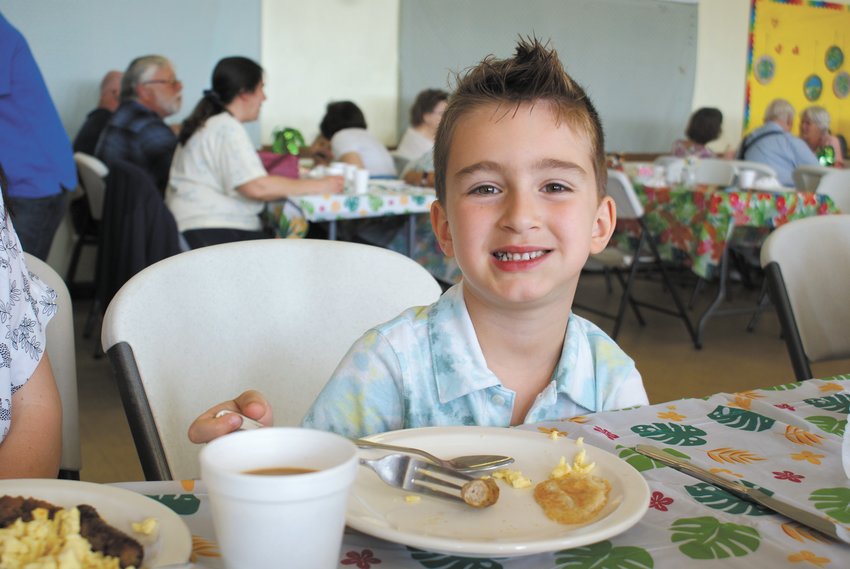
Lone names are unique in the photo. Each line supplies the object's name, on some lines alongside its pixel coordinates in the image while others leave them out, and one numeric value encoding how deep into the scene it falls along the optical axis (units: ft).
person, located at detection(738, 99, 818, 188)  17.87
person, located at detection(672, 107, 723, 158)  19.52
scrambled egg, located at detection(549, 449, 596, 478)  2.07
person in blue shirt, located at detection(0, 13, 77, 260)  8.32
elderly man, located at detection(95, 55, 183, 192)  12.07
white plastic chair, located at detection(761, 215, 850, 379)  4.59
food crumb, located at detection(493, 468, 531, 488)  2.03
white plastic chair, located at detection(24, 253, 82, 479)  3.27
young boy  3.16
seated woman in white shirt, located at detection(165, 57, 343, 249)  10.47
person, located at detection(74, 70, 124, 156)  14.78
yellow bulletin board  25.11
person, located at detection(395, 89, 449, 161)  15.94
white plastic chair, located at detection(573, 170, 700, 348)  12.69
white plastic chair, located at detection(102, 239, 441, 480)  3.31
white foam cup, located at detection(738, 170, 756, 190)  13.72
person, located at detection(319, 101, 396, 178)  14.63
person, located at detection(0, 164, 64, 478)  2.89
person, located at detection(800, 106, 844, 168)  21.24
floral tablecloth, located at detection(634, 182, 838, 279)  12.80
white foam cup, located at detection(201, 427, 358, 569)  1.31
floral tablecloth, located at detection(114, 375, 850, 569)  1.72
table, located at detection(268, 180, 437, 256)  10.34
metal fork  1.96
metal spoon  2.04
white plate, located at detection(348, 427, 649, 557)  1.63
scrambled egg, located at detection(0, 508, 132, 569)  1.36
